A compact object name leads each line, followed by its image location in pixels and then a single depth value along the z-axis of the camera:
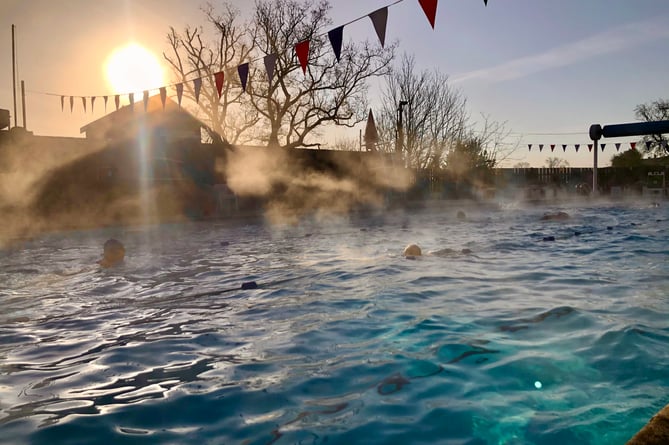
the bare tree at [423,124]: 24.25
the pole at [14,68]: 19.75
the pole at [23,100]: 20.59
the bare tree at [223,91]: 23.80
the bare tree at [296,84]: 22.83
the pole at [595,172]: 21.62
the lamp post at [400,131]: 23.51
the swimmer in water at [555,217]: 13.85
